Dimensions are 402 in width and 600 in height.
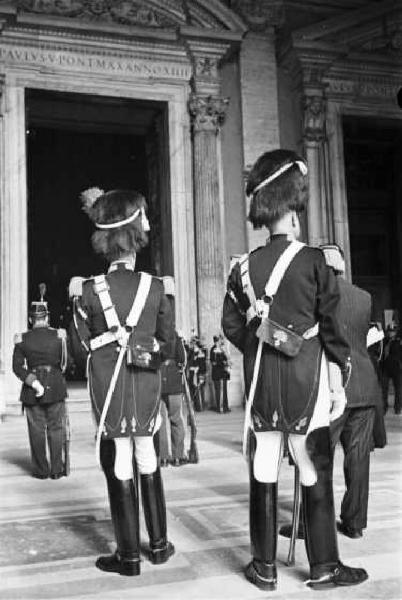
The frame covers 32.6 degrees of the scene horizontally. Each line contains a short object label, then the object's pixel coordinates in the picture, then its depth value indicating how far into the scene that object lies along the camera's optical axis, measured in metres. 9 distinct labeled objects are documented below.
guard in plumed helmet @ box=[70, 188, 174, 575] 3.87
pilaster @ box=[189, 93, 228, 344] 15.64
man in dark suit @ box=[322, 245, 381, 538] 4.69
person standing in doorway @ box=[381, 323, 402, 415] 12.92
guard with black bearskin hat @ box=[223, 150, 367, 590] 3.50
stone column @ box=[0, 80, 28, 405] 13.97
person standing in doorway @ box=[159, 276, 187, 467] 7.62
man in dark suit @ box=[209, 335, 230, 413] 14.52
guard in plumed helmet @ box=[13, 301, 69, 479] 7.38
